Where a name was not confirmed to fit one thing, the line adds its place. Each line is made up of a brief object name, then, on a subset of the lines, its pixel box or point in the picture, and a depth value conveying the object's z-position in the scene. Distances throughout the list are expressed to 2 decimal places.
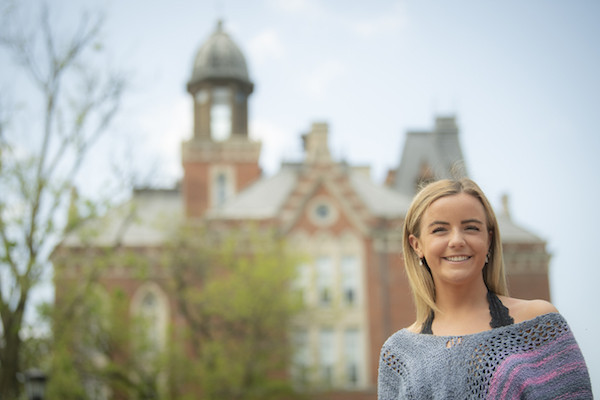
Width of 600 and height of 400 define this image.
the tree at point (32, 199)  13.69
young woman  2.30
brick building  24.89
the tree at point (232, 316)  20.62
